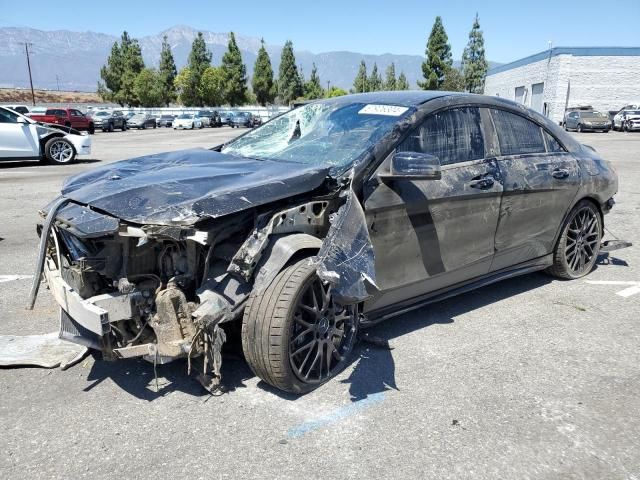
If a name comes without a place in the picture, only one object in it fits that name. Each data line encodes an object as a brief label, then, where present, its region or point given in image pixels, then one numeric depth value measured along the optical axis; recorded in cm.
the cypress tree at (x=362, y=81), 9338
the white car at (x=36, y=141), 1441
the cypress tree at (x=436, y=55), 5847
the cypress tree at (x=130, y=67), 6575
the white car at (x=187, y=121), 4638
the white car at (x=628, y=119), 3444
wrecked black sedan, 295
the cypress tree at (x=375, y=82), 9664
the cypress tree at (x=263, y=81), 6862
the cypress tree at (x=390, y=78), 8775
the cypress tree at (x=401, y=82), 8481
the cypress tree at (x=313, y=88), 7962
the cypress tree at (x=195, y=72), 6506
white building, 4625
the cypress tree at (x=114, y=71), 6669
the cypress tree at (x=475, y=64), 6519
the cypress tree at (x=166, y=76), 6562
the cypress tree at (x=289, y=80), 7081
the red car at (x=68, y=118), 3334
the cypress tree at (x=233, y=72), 6590
